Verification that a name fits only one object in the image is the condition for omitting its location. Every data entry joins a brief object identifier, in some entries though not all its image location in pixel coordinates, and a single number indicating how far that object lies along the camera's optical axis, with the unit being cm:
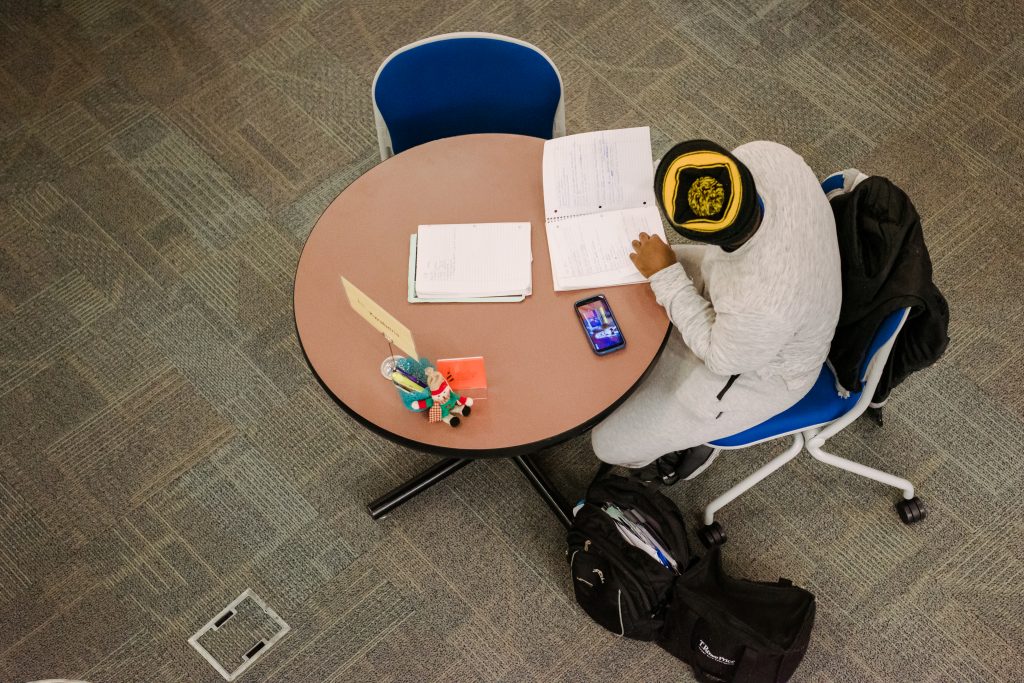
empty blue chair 211
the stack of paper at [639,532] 225
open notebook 191
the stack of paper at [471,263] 189
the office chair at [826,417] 181
